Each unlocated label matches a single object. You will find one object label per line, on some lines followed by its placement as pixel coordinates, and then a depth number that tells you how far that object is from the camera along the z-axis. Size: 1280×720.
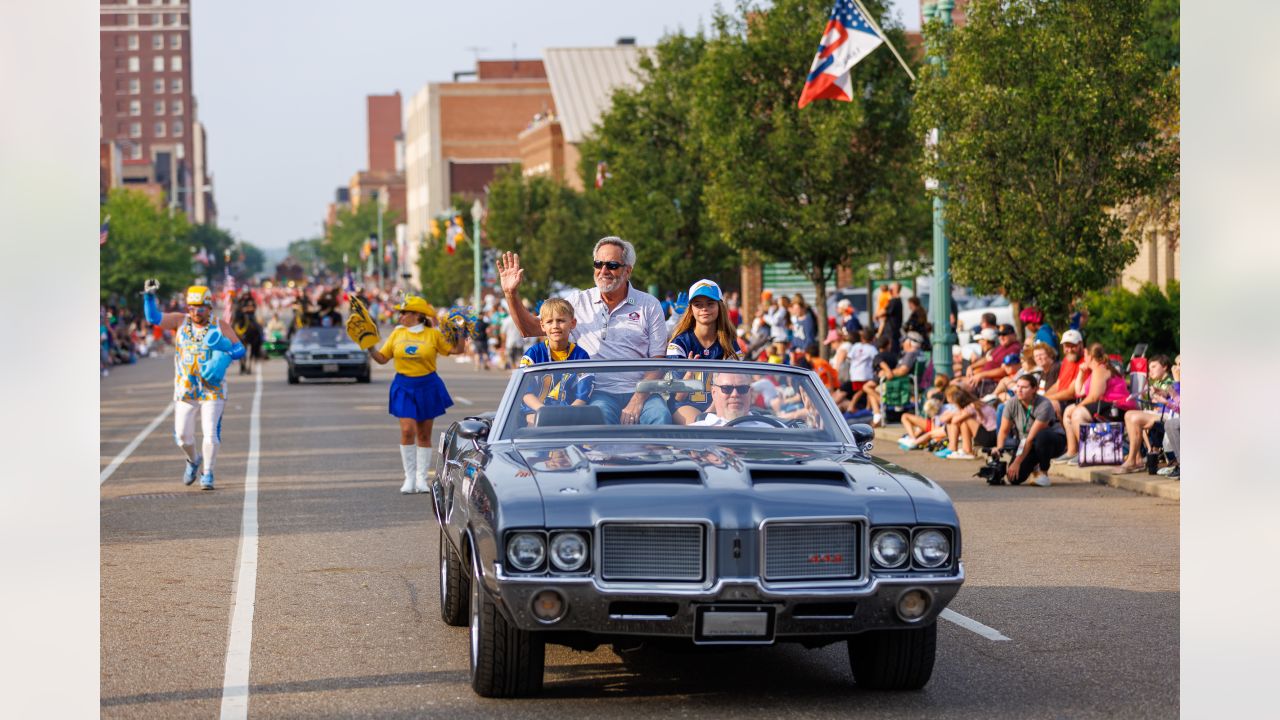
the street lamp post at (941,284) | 24.14
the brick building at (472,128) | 156.62
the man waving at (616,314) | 10.60
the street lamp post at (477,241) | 73.88
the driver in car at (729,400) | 8.66
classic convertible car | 6.92
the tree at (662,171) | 48.38
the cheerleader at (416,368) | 15.26
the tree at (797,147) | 32.91
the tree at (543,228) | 75.00
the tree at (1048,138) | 22.06
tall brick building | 141.56
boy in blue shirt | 10.30
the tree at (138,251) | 83.69
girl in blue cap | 10.54
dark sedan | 40.22
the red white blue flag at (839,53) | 26.56
